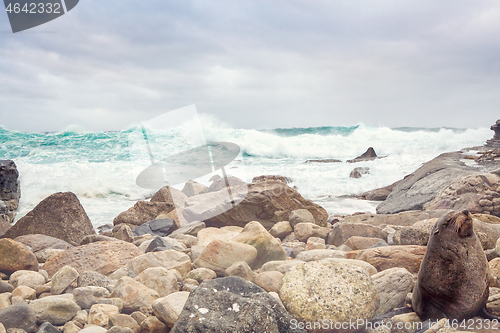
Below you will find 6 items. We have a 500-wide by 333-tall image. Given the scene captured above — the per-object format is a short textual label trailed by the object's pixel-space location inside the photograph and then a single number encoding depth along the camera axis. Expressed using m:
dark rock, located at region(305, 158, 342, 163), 18.26
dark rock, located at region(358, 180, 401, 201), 9.27
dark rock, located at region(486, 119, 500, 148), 14.44
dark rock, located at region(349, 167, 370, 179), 12.65
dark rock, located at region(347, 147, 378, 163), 16.88
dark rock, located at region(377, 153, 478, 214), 6.80
